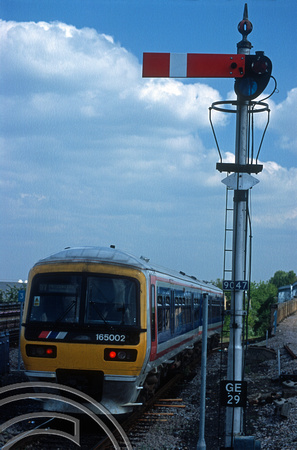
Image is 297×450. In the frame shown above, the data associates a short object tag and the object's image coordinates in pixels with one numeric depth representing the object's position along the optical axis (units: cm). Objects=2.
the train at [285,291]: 8719
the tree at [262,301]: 8398
